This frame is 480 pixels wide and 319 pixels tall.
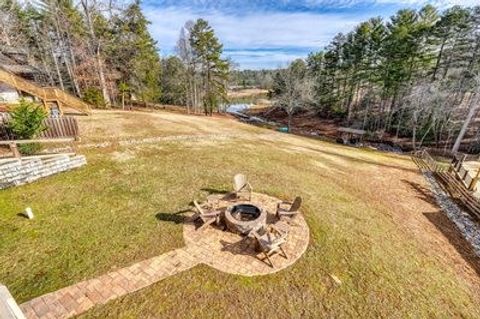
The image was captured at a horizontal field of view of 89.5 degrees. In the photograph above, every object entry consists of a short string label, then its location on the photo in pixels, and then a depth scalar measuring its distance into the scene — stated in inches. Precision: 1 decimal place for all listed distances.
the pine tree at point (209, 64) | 1359.1
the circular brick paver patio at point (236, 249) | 251.8
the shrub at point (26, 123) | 406.0
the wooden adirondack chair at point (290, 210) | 325.1
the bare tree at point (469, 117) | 765.9
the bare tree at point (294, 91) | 1382.9
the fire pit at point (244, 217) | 297.6
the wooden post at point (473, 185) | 512.7
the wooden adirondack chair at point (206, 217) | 305.5
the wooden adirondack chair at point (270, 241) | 260.0
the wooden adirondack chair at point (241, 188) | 369.1
